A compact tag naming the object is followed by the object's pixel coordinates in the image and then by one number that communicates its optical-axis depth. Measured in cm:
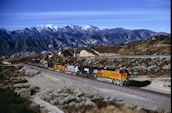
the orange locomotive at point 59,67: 6628
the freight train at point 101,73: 3437
